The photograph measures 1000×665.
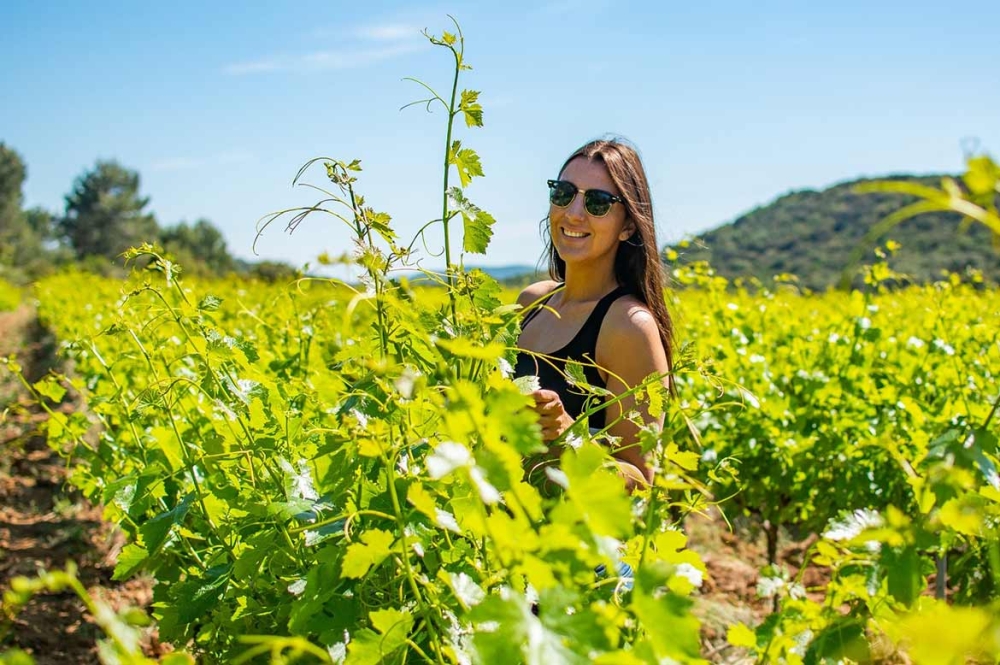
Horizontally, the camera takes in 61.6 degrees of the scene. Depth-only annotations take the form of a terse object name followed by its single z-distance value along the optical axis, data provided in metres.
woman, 2.70
